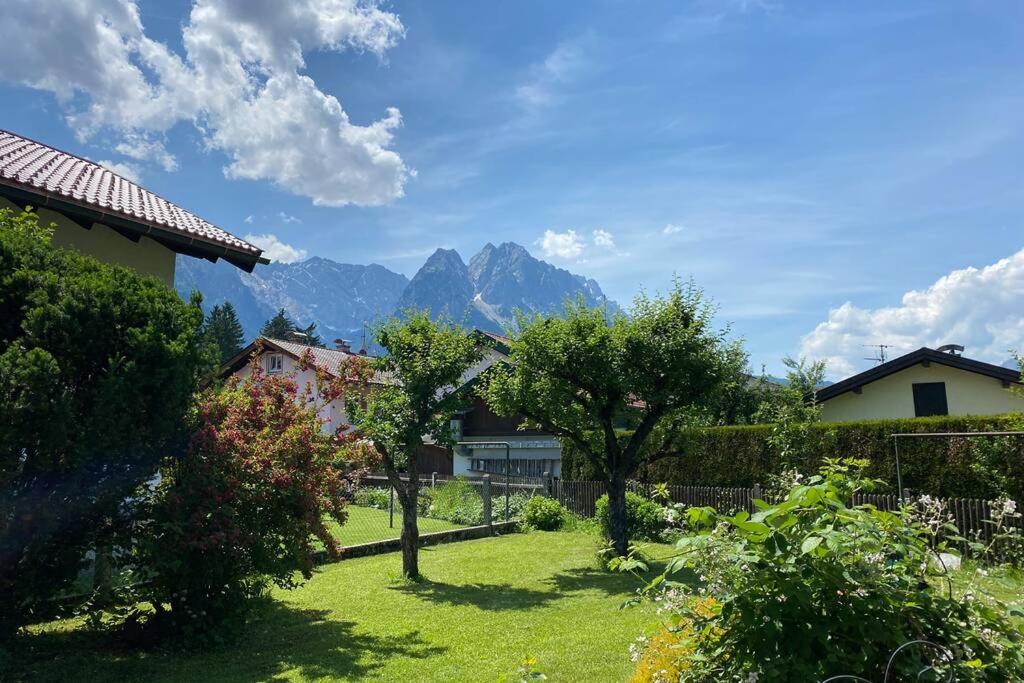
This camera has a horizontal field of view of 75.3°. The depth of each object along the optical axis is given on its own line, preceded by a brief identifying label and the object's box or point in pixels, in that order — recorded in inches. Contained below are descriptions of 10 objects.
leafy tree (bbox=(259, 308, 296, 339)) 2674.7
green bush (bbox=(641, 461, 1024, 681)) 98.9
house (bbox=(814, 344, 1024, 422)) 920.3
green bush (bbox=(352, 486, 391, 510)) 1015.0
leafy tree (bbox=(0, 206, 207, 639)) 224.0
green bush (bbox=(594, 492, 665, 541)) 673.0
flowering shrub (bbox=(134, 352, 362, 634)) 274.7
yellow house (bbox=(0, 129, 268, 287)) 374.0
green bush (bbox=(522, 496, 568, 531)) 756.6
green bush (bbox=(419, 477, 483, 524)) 783.3
